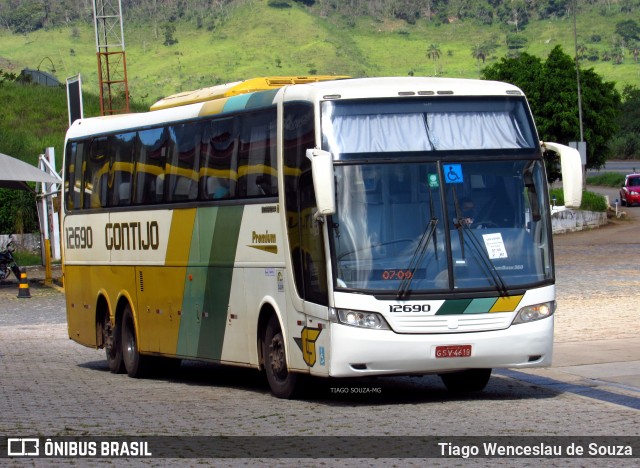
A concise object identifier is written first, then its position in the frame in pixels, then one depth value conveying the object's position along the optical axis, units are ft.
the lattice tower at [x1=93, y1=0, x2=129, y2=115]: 188.55
